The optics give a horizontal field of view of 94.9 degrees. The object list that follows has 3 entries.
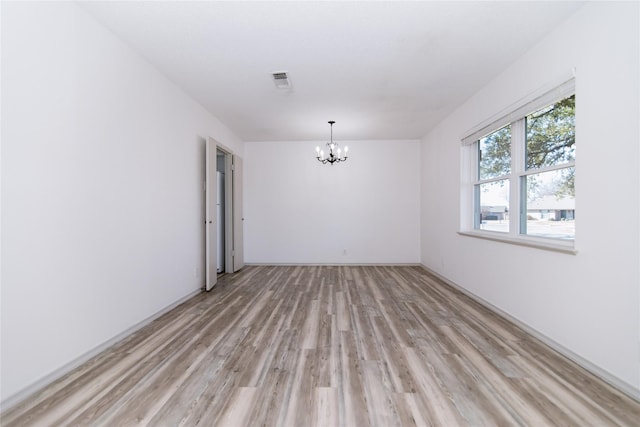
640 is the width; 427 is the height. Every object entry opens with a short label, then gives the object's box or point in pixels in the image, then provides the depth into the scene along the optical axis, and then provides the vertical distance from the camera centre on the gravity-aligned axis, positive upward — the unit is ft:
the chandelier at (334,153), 19.94 +4.07
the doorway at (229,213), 18.19 -0.04
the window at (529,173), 8.01 +1.32
